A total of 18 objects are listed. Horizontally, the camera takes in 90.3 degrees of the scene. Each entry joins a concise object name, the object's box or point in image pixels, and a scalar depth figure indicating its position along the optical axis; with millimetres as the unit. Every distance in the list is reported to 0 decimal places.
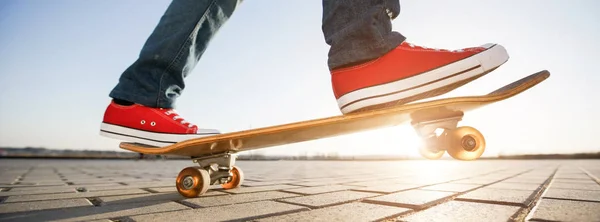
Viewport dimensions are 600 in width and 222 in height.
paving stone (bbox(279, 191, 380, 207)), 1392
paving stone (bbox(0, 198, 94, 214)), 1309
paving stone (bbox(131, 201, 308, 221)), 1079
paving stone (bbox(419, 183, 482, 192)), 1816
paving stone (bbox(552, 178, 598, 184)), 2366
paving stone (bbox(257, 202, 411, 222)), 1046
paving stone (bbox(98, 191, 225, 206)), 1544
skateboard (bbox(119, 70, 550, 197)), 1196
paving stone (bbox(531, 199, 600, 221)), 975
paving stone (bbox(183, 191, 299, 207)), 1465
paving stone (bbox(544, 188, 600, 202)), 1406
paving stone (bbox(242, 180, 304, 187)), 2525
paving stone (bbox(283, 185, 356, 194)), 1896
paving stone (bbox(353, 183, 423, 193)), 1846
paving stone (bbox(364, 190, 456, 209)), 1293
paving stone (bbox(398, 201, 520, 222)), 1018
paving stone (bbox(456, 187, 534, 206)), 1350
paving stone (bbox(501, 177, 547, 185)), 2365
